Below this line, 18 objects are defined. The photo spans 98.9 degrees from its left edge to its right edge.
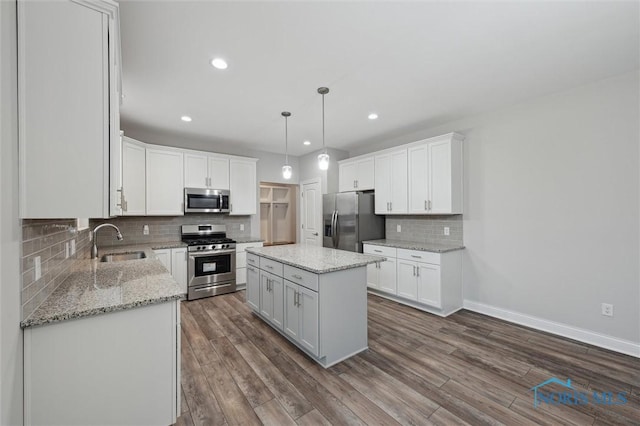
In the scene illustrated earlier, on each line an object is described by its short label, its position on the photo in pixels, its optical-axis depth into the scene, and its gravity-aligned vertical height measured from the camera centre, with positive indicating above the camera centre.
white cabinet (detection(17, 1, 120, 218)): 1.20 +0.51
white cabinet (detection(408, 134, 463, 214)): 3.69 +0.52
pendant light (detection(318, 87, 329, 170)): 2.94 +0.60
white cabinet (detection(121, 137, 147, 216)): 3.87 +0.55
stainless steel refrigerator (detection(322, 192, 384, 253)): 4.58 -0.13
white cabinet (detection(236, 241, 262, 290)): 4.70 -0.88
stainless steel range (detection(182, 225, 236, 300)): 4.22 -0.80
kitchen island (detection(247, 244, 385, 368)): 2.38 -0.82
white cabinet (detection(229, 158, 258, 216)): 4.99 +0.51
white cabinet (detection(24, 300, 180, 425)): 1.30 -0.81
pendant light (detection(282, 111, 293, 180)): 3.39 +1.31
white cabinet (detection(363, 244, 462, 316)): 3.52 -0.91
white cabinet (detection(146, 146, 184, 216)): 4.21 +0.52
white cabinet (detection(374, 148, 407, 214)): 4.26 +0.50
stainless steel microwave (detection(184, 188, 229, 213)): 4.52 +0.24
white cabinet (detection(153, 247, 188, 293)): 4.09 -0.71
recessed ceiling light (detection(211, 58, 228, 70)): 2.36 +1.33
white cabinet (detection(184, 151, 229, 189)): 4.54 +0.75
